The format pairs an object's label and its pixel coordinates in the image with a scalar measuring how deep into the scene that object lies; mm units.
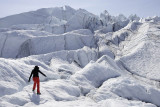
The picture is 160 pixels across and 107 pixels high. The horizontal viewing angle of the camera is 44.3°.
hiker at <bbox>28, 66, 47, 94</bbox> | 13542
